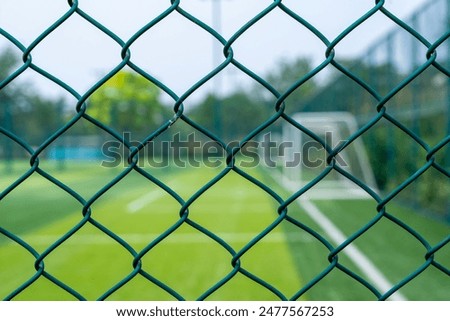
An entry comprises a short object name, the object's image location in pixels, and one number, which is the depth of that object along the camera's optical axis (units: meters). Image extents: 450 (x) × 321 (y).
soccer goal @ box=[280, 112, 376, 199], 14.52
